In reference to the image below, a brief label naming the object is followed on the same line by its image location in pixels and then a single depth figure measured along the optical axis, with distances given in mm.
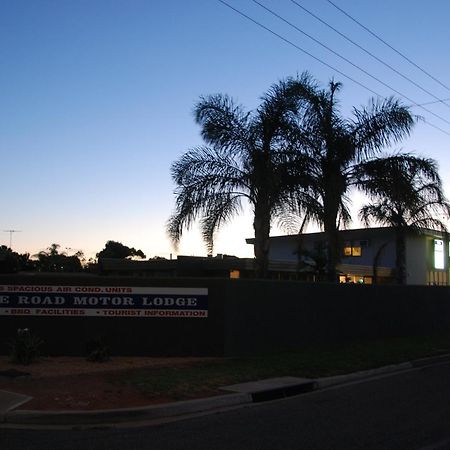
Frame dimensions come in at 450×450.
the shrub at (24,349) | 13133
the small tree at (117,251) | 93369
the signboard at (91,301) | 14688
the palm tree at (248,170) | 17703
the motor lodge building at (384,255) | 41438
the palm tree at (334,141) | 18828
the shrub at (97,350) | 13750
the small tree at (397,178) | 18812
